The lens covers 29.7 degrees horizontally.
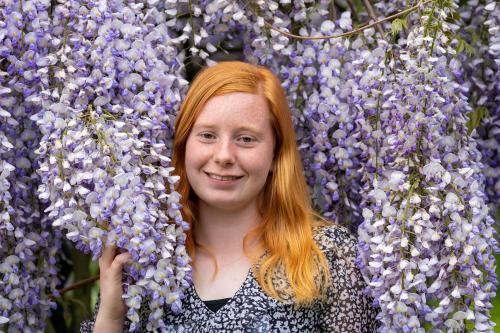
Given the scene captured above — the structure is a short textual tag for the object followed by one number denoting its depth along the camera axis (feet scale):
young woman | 8.69
